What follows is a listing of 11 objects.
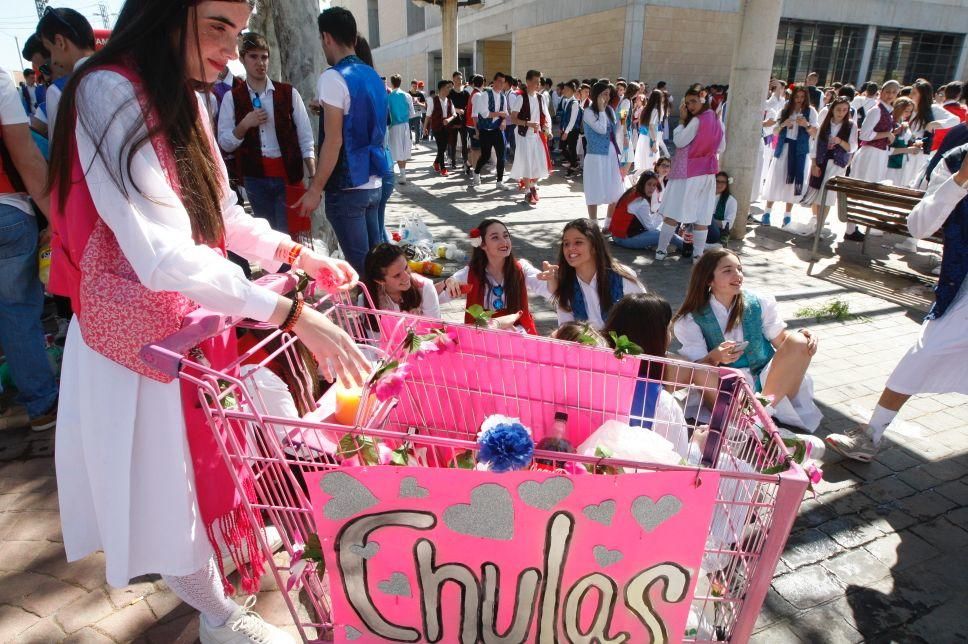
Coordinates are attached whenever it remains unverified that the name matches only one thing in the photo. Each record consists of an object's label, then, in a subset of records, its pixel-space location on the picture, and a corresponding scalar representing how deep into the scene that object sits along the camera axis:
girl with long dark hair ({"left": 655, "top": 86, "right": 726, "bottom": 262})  6.72
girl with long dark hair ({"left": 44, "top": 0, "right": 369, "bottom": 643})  1.47
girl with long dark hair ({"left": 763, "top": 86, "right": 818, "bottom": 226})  8.62
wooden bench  5.91
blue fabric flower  1.45
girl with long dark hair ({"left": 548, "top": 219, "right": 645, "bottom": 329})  3.75
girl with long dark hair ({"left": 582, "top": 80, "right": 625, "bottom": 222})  8.35
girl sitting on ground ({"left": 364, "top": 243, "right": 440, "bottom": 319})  3.65
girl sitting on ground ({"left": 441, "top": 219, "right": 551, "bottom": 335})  3.94
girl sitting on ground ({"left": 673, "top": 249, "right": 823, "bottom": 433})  3.40
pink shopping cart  1.50
